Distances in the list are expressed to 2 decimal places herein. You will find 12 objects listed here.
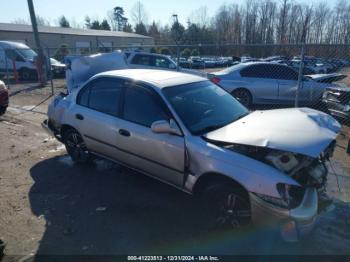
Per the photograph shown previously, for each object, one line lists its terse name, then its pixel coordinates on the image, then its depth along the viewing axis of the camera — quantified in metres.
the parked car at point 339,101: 7.50
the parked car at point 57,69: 21.83
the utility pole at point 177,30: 69.09
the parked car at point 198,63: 26.98
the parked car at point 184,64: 23.03
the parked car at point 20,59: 19.92
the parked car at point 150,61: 13.55
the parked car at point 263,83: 10.01
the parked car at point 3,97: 9.53
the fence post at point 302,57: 7.00
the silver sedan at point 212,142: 2.98
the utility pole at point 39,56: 16.52
